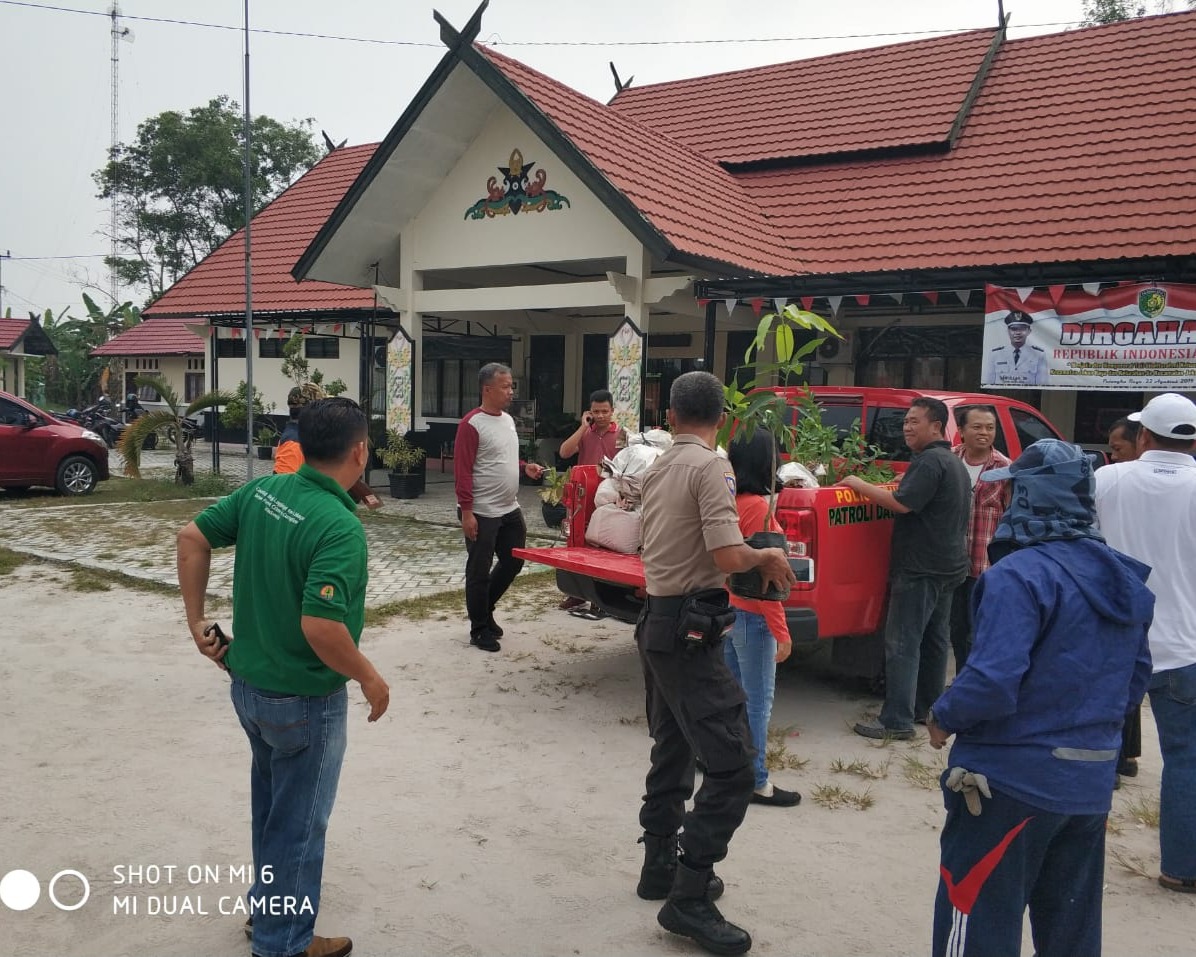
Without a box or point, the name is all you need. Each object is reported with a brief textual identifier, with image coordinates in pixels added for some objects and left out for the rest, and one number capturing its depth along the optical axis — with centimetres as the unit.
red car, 1340
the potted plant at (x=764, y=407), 347
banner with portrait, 904
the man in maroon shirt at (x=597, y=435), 707
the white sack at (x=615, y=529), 553
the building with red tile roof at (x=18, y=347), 3378
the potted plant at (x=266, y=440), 1797
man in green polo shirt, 265
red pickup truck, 480
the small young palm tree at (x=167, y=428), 1414
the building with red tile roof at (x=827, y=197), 1080
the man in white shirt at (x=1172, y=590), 343
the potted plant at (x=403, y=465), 1391
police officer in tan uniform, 305
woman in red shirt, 377
